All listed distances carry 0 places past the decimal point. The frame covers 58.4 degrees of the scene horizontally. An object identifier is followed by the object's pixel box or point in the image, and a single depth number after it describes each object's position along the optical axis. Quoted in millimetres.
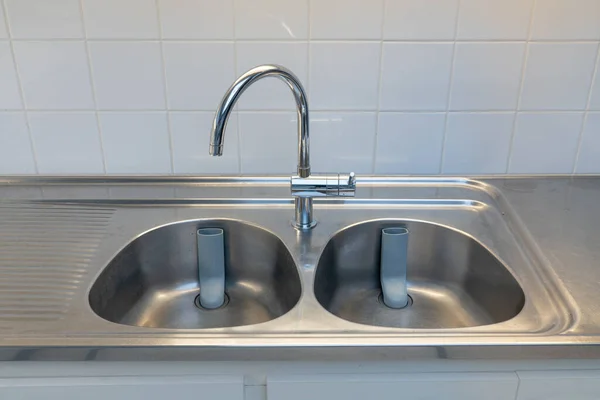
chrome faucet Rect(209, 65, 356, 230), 853
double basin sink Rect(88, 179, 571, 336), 966
